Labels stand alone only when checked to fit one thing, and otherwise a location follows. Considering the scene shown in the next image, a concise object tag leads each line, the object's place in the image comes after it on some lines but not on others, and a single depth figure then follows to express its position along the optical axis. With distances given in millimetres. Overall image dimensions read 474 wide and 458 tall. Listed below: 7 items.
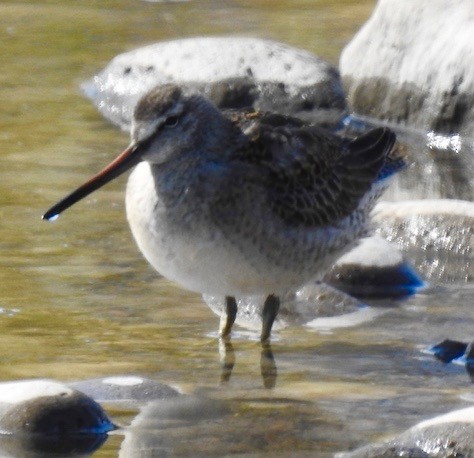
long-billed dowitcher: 12828
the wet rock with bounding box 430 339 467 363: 13187
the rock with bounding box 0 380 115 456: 10875
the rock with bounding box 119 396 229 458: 10906
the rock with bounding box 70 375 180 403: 11898
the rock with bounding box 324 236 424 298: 15289
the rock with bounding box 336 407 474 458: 10203
